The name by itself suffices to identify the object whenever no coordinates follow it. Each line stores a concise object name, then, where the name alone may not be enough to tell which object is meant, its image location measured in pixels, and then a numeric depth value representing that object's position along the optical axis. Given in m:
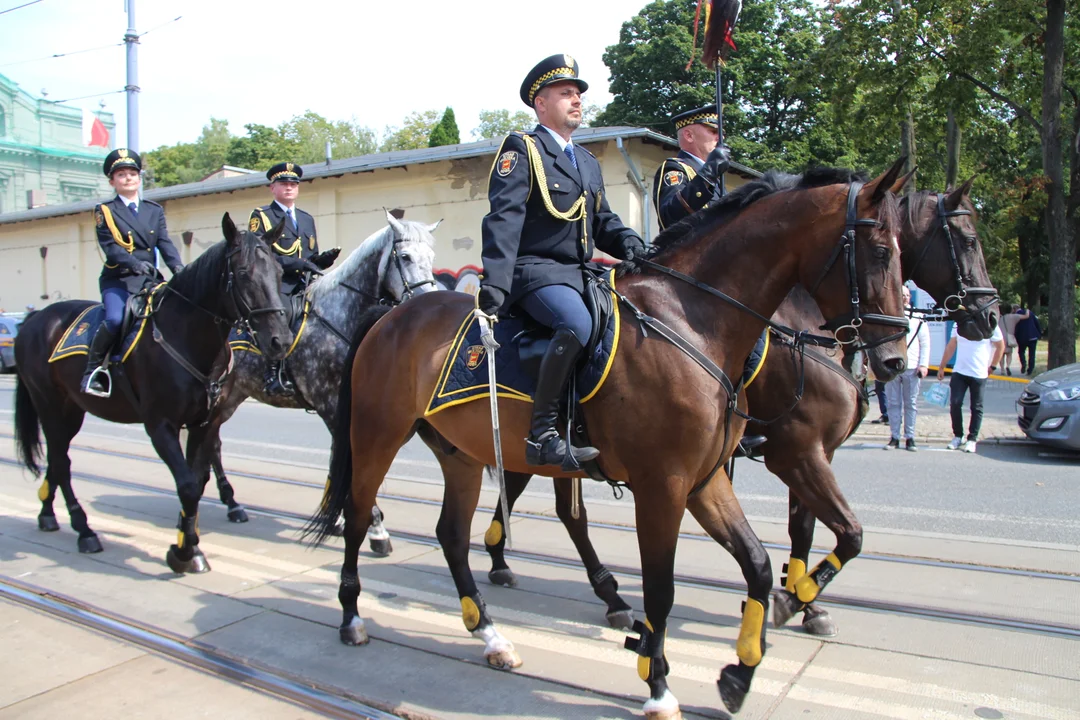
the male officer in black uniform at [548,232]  3.79
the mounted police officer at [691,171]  4.57
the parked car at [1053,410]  9.85
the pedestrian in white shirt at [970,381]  10.67
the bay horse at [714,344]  3.61
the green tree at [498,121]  72.62
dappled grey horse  7.16
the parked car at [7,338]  24.73
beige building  19.27
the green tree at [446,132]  49.00
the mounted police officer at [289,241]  7.68
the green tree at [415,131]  68.25
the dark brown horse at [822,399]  4.29
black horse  6.02
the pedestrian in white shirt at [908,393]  10.85
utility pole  15.82
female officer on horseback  6.77
